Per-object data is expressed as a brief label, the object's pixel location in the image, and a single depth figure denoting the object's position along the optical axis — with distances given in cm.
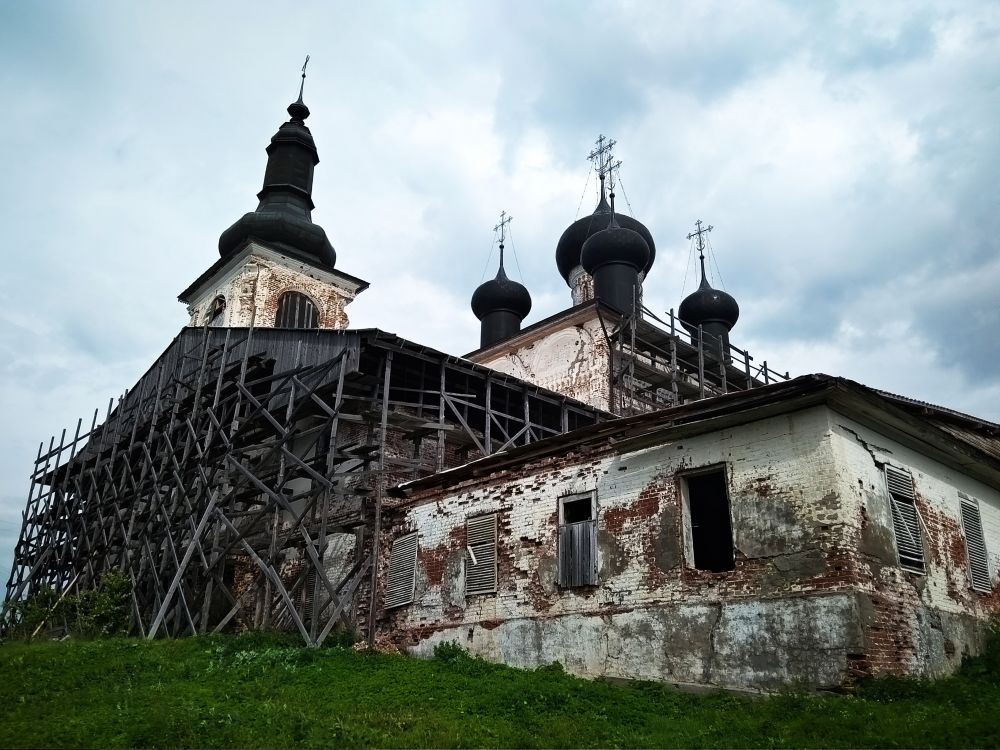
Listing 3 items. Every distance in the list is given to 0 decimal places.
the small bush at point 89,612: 1764
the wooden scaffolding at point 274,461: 1570
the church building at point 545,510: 954
